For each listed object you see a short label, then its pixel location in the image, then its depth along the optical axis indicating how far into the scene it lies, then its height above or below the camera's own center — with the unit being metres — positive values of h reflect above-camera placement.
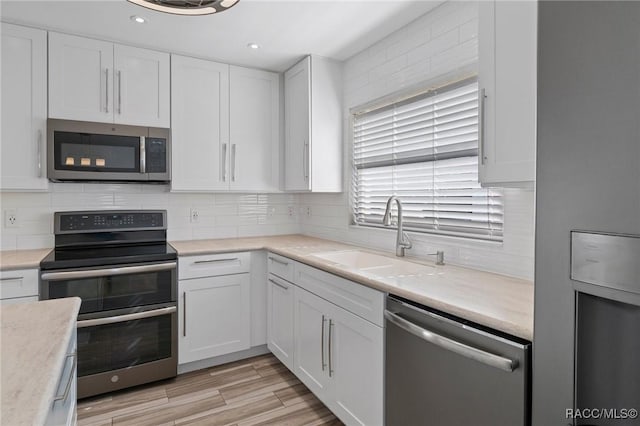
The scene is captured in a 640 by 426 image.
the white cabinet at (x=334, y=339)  1.69 -0.73
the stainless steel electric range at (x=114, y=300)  2.26 -0.61
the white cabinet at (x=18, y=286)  2.09 -0.46
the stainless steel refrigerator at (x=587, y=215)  0.67 -0.01
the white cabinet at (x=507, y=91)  1.29 +0.45
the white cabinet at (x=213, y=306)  2.62 -0.73
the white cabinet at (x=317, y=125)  2.95 +0.70
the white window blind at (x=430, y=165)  1.97 +0.29
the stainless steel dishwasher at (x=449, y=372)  1.04 -0.55
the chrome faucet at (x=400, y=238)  2.28 -0.18
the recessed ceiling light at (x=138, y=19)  2.30 +1.21
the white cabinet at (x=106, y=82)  2.51 +0.92
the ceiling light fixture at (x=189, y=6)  1.68 +0.96
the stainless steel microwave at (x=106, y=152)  2.50 +0.41
